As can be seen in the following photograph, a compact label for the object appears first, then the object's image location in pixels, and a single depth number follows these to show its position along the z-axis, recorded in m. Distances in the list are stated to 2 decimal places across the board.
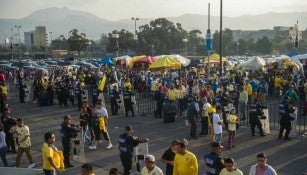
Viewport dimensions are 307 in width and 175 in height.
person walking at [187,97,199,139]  15.65
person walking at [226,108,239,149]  13.99
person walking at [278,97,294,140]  14.88
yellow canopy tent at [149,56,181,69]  28.08
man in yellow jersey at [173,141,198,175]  8.31
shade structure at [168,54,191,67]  31.98
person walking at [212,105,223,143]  13.89
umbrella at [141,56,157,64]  35.31
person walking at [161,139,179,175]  9.47
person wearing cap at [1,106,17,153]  13.95
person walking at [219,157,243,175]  7.22
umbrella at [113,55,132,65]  38.70
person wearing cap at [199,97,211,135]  15.61
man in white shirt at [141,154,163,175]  7.77
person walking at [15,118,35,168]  12.25
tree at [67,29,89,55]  79.44
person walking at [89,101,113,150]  14.66
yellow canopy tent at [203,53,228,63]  37.56
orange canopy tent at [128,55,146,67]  36.08
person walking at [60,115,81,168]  12.38
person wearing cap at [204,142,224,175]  8.22
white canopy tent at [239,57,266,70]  27.69
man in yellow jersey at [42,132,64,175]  9.82
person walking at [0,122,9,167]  12.24
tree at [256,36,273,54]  93.31
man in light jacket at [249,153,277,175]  7.48
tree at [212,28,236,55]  99.19
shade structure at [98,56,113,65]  37.09
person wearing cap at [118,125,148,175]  10.96
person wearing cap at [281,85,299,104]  18.21
